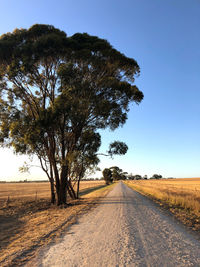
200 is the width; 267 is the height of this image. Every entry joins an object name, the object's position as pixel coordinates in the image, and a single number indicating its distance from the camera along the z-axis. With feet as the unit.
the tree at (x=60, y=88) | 49.62
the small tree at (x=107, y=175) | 357.82
